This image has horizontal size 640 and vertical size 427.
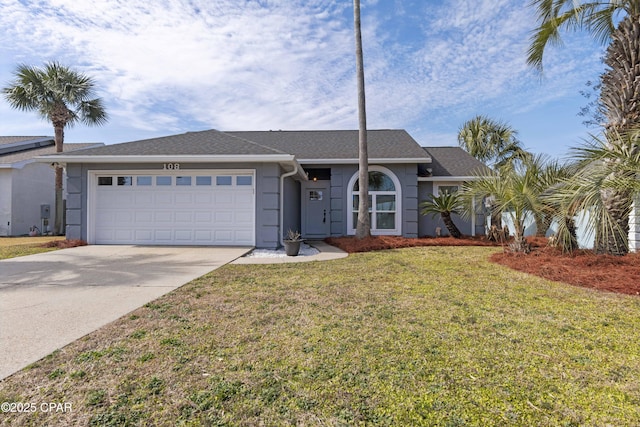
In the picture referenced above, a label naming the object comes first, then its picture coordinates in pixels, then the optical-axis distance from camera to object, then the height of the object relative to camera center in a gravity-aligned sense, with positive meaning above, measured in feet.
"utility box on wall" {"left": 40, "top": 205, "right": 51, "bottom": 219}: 52.49 +0.23
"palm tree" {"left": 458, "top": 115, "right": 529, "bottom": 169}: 61.87 +16.03
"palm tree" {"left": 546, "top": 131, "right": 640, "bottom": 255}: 15.87 +2.16
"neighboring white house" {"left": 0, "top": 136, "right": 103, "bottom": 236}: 48.47 +3.42
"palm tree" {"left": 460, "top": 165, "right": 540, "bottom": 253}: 24.31 +1.84
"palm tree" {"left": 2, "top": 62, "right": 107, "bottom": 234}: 47.98 +18.70
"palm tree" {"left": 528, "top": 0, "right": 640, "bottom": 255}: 21.34 +11.20
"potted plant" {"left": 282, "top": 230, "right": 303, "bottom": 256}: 28.07 -2.85
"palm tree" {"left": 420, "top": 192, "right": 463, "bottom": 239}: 37.52 +0.92
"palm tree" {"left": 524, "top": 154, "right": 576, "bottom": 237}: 23.58 +3.14
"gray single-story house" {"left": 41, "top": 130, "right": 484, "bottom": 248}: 31.94 +2.34
